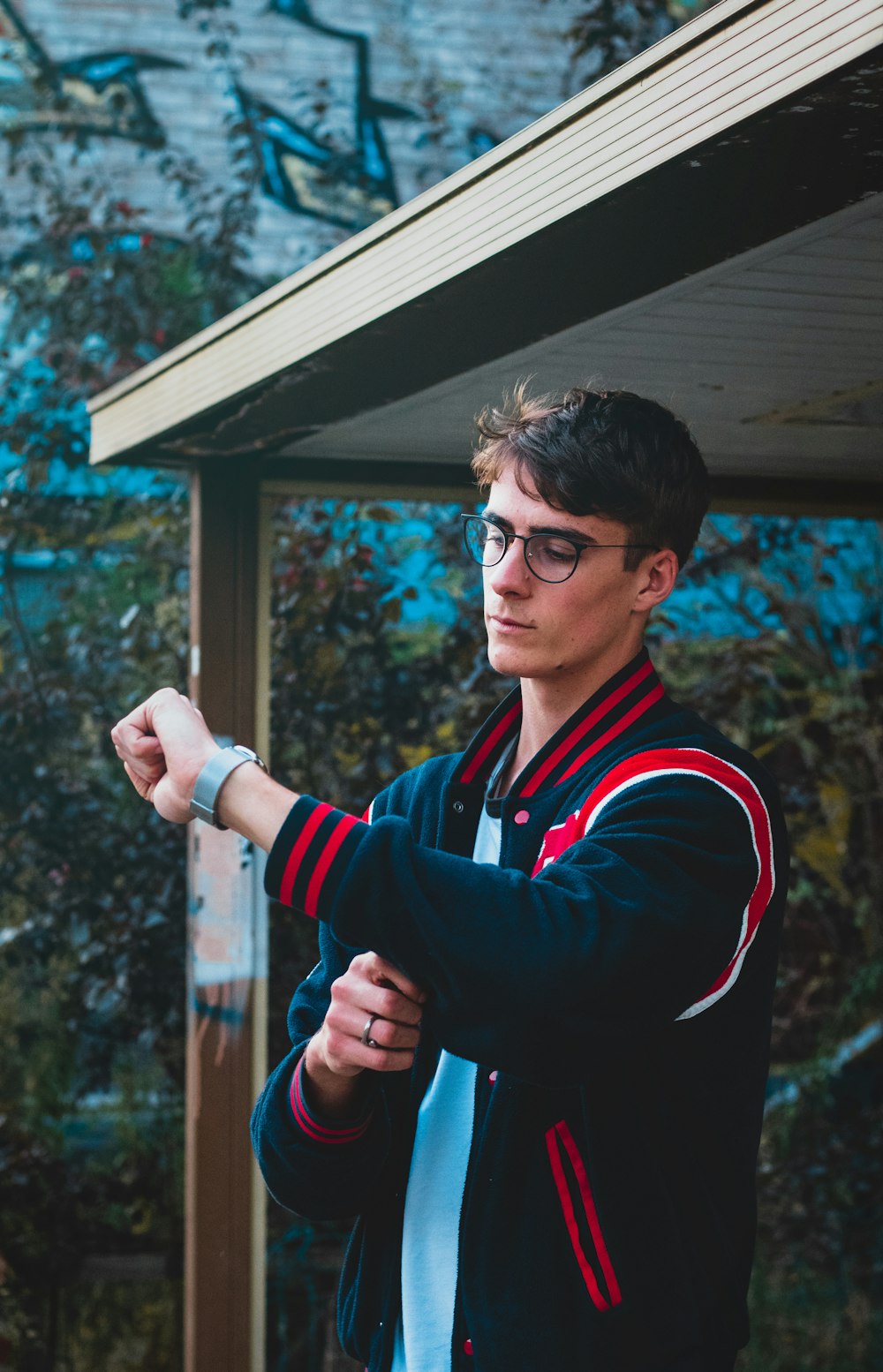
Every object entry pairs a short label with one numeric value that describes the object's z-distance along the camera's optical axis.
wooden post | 4.59
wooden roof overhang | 2.98
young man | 2.81
